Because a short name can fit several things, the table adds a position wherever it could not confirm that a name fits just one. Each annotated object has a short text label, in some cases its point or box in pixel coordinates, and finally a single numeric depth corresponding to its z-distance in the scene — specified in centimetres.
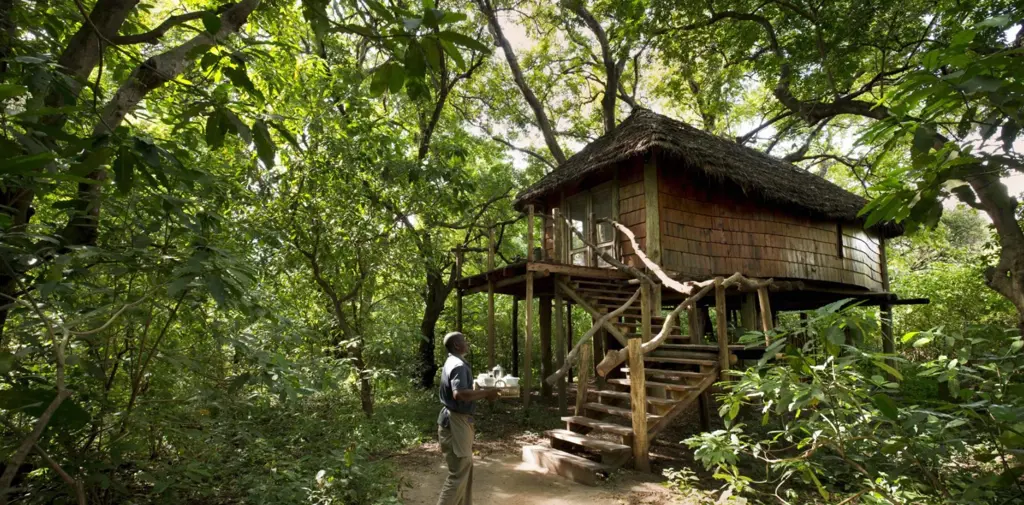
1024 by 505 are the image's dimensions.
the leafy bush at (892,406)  246
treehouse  657
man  413
